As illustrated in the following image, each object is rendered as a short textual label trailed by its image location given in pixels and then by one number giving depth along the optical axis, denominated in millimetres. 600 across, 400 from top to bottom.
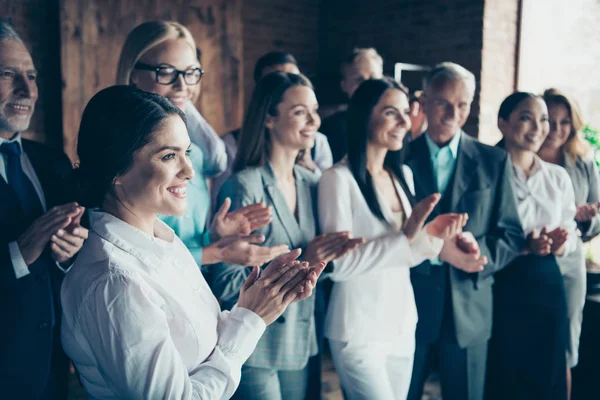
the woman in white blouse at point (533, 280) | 2770
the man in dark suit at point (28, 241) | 1785
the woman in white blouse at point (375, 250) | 2188
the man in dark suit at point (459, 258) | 2594
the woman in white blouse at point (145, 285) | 1146
